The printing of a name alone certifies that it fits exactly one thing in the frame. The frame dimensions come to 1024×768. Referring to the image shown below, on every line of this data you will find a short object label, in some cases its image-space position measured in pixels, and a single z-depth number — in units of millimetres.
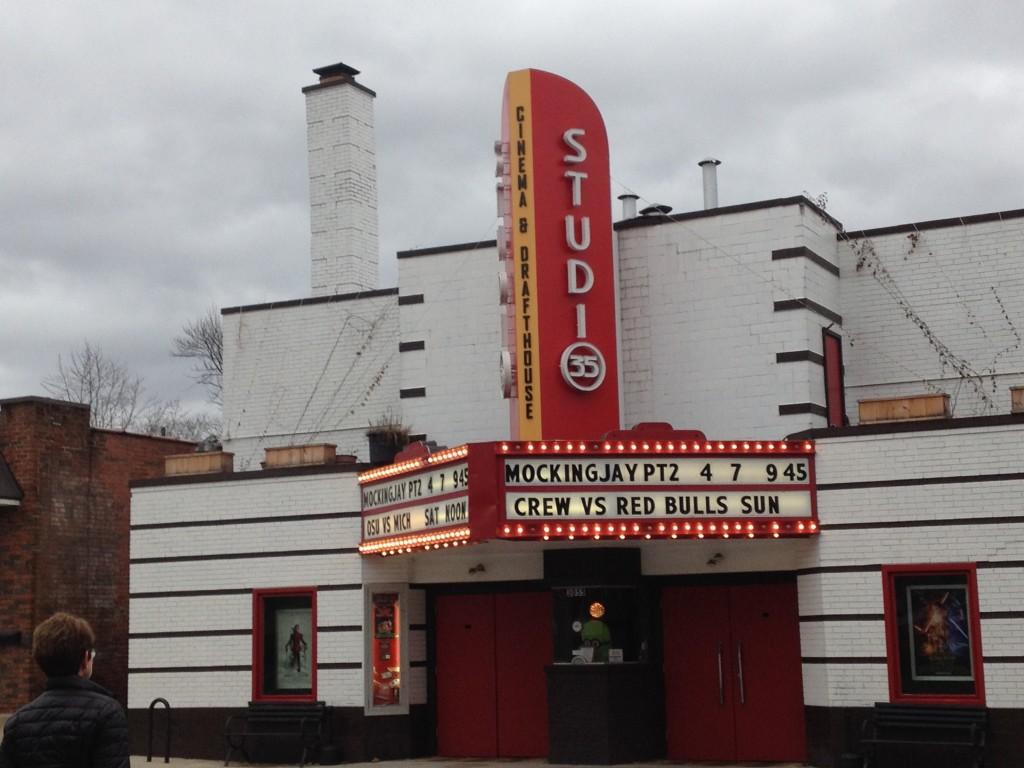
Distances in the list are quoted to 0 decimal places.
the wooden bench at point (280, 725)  19750
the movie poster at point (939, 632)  16844
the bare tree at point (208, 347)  54312
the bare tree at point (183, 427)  59594
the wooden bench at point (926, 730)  16219
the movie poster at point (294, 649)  20328
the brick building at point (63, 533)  24766
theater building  17094
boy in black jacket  6402
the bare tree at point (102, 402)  56500
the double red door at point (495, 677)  20047
